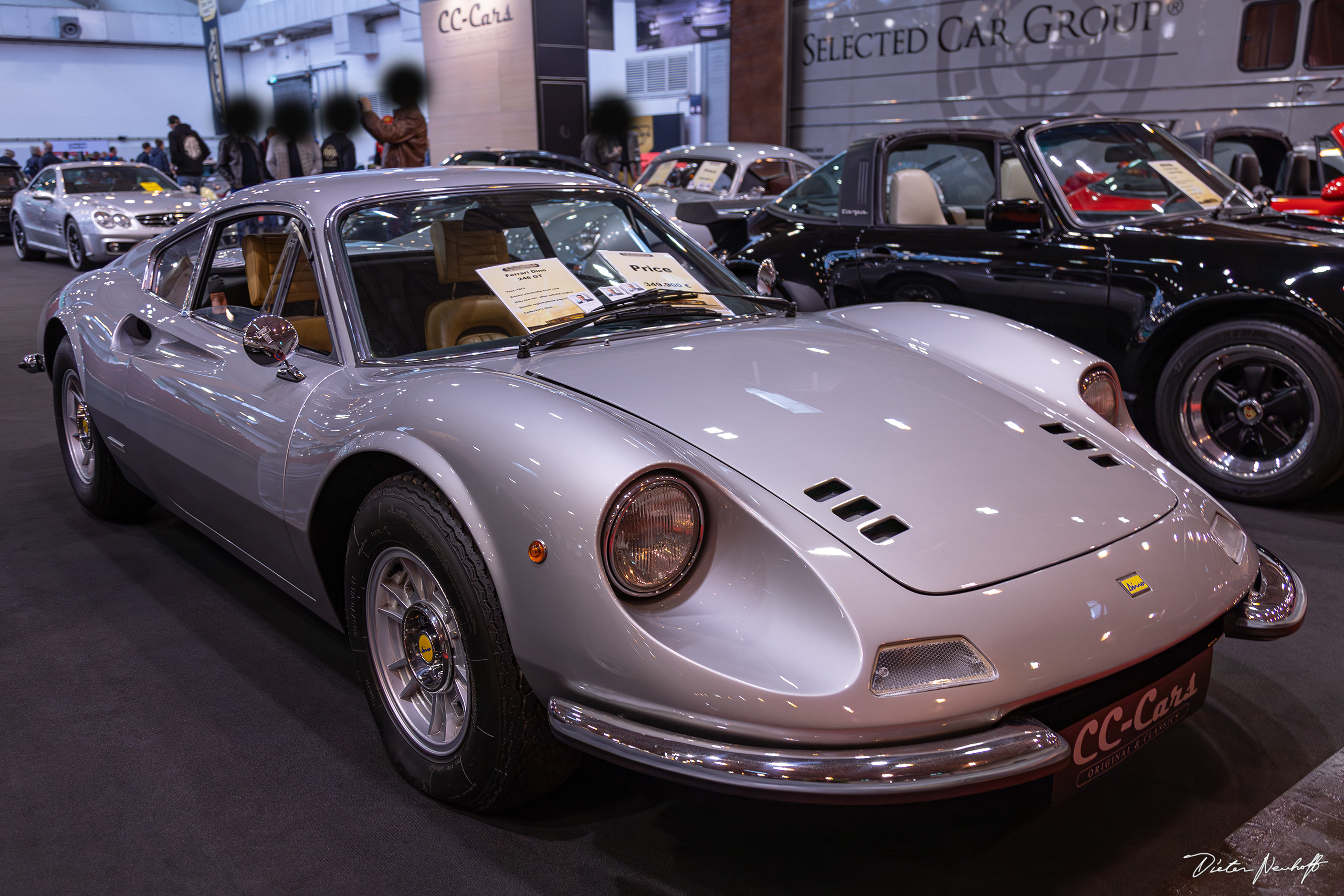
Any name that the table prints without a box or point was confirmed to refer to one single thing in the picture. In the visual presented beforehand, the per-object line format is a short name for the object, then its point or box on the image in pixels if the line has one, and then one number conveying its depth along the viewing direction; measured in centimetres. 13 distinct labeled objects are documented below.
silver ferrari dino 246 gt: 148
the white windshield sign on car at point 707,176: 835
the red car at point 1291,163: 561
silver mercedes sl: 1045
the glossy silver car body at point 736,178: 796
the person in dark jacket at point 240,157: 1131
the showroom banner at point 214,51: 1892
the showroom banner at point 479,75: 1389
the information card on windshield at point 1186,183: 412
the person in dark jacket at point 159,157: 1905
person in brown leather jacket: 865
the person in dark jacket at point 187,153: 1328
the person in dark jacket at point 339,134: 1084
